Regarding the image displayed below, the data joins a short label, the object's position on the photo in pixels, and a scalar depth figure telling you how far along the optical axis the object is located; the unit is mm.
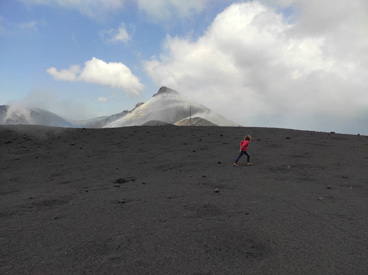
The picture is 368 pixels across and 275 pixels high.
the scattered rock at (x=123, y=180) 7817
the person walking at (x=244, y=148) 9662
